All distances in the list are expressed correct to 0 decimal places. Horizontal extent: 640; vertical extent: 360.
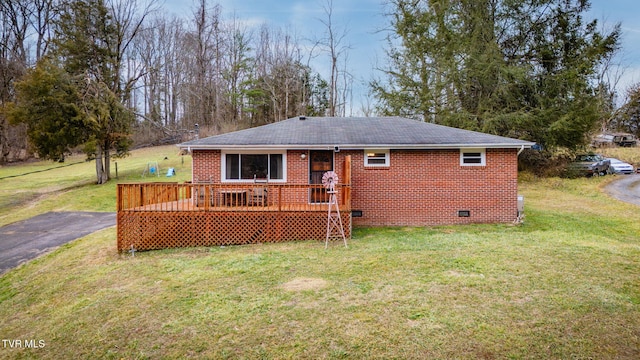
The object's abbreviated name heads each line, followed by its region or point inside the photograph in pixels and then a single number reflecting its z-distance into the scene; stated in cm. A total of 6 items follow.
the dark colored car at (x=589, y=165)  2138
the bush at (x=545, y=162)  2127
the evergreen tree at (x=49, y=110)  1814
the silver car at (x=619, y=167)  2339
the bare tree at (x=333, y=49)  2961
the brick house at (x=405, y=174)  1107
